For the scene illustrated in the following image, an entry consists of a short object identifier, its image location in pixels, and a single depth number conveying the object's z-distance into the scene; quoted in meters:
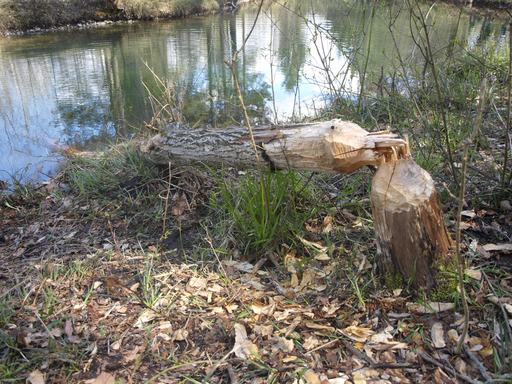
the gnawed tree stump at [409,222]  1.84
